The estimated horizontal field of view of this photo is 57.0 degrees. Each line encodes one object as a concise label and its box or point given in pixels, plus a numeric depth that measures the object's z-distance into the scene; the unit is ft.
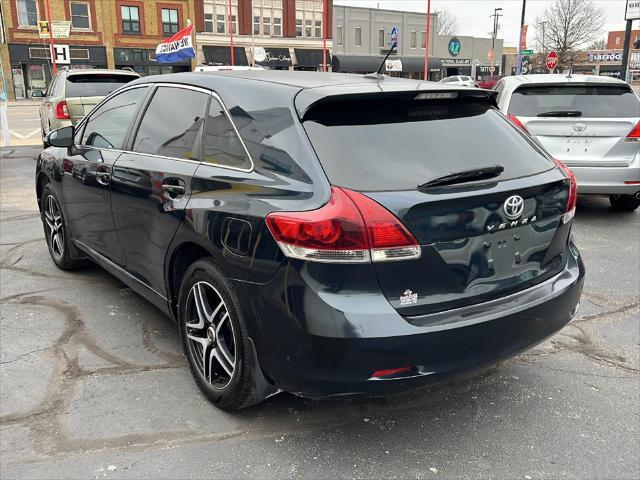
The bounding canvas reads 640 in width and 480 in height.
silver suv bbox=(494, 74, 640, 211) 22.39
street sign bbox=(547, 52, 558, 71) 88.48
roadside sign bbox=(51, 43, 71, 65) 79.87
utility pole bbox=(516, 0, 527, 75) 126.66
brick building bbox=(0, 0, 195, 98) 139.95
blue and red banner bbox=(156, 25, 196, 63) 74.75
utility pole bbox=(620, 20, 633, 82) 60.64
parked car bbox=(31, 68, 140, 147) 36.37
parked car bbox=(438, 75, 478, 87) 133.74
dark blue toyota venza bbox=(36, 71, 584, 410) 7.77
